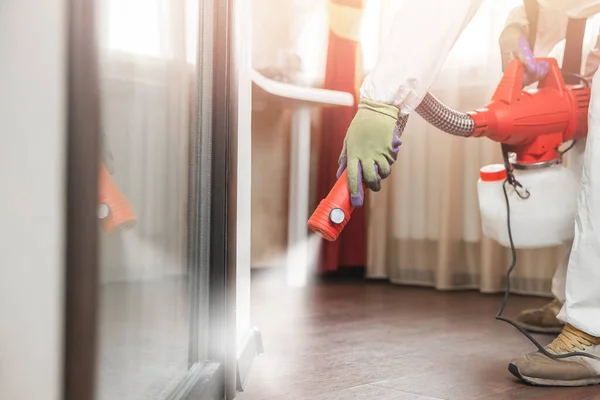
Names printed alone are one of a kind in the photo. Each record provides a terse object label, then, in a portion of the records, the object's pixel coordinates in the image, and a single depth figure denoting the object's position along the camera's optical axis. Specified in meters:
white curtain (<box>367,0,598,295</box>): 1.92
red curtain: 2.14
